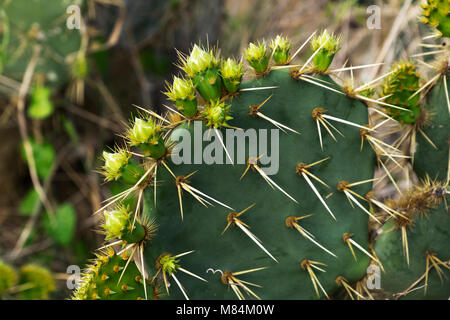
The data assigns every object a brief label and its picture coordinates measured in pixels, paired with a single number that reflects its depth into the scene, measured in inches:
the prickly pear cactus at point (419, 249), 34.5
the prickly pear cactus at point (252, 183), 32.2
